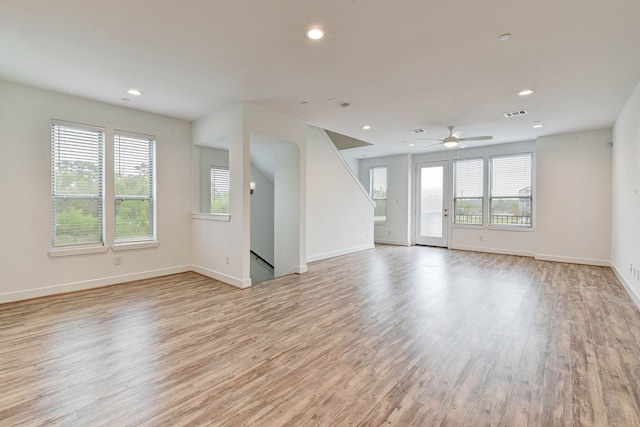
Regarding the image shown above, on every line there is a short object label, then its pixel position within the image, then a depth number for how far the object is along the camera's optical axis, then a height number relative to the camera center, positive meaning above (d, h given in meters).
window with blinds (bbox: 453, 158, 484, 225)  7.94 +0.52
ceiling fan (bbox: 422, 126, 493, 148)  5.72 +1.37
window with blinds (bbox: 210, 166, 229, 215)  5.91 +0.41
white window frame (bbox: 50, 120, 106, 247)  4.16 +0.58
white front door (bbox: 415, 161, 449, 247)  8.58 +0.18
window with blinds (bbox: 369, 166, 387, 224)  9.48 +0.64
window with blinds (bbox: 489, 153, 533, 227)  7.24 +0.52
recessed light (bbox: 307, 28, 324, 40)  2.57 +1.55
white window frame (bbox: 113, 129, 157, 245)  4.72 +0.63
